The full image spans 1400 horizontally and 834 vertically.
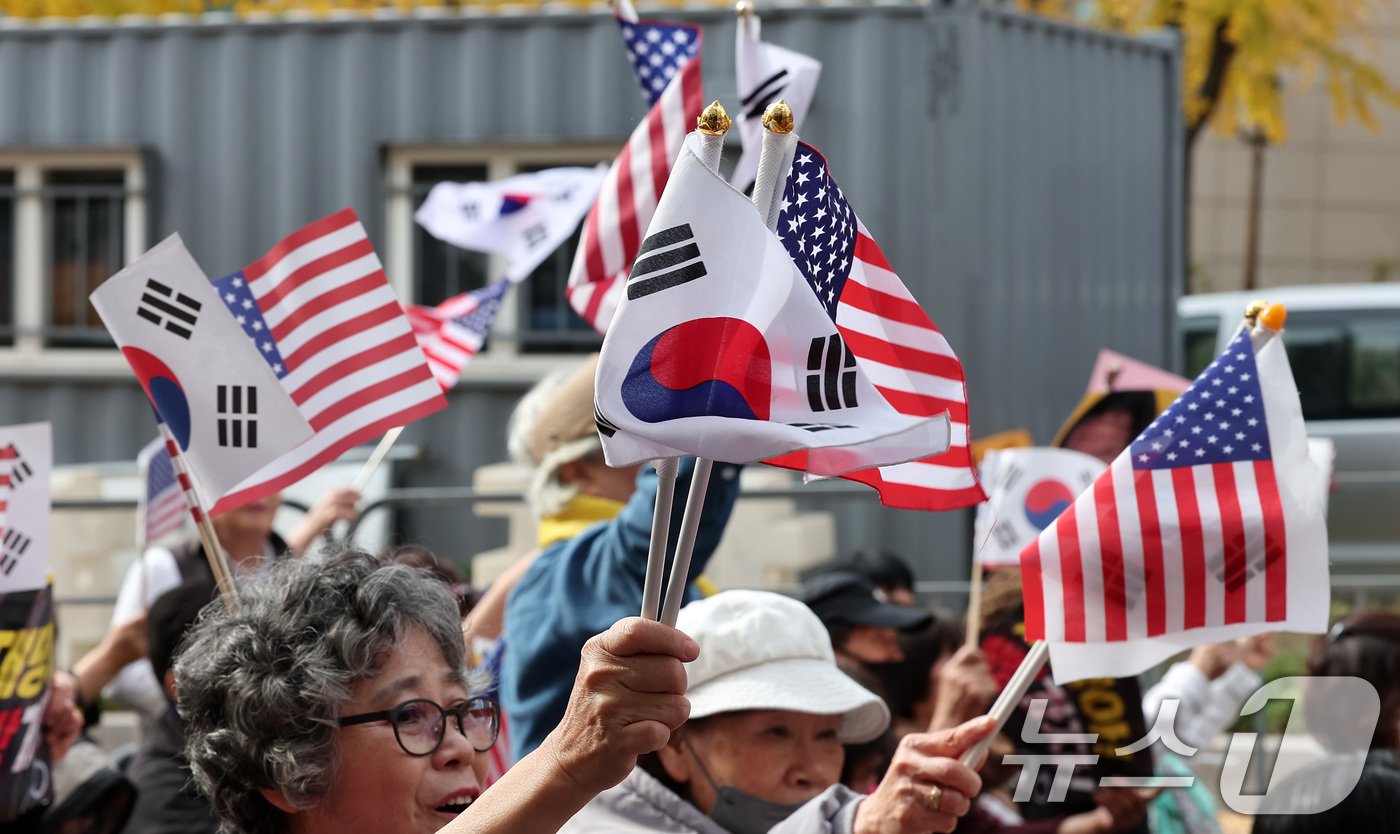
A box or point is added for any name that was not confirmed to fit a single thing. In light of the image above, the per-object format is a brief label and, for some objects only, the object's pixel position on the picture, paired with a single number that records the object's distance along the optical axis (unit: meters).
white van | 24.64
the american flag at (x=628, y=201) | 9.91
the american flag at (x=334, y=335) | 7.08
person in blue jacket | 6.91
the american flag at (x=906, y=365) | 5.38
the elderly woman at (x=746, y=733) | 6.10
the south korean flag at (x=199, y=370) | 6.54
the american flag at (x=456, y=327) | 12.10
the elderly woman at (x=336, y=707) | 4.96
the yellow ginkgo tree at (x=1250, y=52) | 30.22
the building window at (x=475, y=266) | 18.47
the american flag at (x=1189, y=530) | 5.91
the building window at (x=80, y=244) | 19.17
